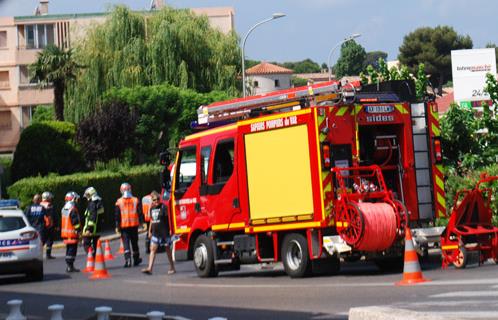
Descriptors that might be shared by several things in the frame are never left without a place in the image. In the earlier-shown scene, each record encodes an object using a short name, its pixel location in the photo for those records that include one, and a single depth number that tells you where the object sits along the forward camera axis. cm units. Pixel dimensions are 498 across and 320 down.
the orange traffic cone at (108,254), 2960
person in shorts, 2245
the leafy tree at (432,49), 10800
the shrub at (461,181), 2302
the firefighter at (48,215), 3028
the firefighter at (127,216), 2438
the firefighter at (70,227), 2466
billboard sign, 4619
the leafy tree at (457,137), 2508
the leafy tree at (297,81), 16380
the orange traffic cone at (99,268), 2268
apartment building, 8096
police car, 2212
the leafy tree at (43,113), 7519
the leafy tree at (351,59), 14200
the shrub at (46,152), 5225
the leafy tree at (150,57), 6138
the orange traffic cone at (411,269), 1597
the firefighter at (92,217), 2462
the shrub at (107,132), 5647
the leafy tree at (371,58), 18035
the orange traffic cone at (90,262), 2442
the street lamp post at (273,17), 4937
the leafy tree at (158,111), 5828
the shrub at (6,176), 5162
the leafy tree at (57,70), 6400
